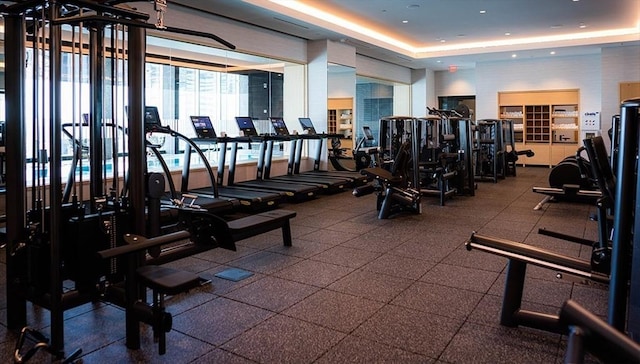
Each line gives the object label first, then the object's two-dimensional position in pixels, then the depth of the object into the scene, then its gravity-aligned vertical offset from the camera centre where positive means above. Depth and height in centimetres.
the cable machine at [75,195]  258 -23
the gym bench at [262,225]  425 -64
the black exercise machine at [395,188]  625 -43
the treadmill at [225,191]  652 -52
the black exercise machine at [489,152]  1029 +10
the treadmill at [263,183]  739 -45
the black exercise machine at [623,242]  191 -36
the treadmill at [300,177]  830 -39
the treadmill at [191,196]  546 -47
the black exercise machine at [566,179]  737 -35
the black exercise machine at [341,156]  1053 +1
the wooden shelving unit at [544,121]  1337 +104
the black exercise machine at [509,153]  1122 +11
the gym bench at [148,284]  236 -64
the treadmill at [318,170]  917 -16
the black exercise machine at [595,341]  104 -42
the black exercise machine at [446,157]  761 -1
